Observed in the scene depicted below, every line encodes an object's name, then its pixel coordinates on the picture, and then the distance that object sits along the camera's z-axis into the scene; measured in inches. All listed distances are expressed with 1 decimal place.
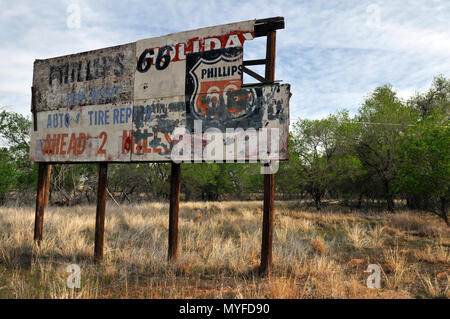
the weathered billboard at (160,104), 209.0
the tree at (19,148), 854.7
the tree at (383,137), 762.2
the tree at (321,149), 836.6
